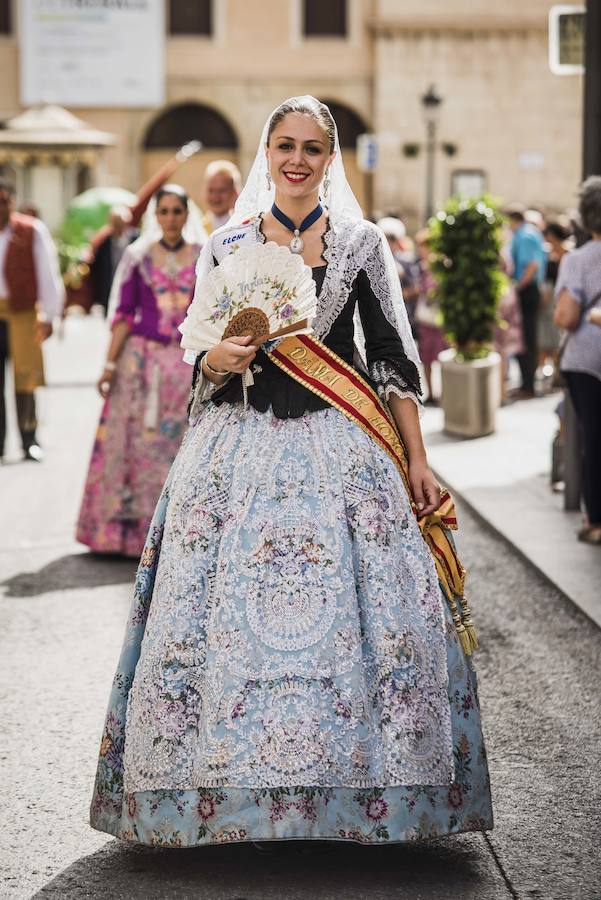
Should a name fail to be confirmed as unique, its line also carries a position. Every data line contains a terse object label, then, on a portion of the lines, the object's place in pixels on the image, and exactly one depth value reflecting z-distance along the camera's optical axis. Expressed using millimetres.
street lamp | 32156
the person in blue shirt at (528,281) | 17531
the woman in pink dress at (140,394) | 8688
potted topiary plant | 14477
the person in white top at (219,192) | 9219
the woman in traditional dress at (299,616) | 4133
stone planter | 13984
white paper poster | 41125
